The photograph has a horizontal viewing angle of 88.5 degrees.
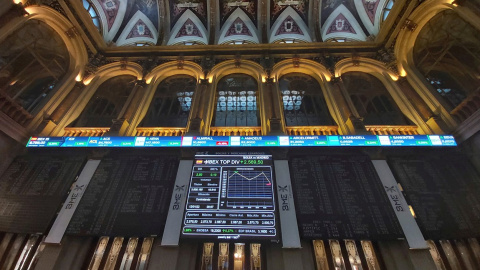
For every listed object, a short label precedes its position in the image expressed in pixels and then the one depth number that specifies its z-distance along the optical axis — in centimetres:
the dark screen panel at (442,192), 741
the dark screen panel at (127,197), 757
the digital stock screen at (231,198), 727
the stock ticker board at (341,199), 729
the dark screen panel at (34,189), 783
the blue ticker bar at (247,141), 938
